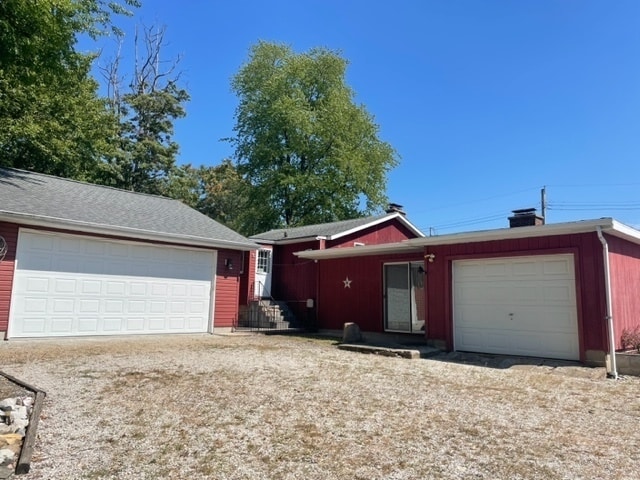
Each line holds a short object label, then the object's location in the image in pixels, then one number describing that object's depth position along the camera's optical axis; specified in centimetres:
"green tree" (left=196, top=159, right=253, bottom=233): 3750
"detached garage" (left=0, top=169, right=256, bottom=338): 995
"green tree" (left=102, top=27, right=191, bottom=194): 2553
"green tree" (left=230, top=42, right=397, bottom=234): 2900
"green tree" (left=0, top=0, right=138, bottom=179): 832
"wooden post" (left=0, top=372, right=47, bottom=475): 308
